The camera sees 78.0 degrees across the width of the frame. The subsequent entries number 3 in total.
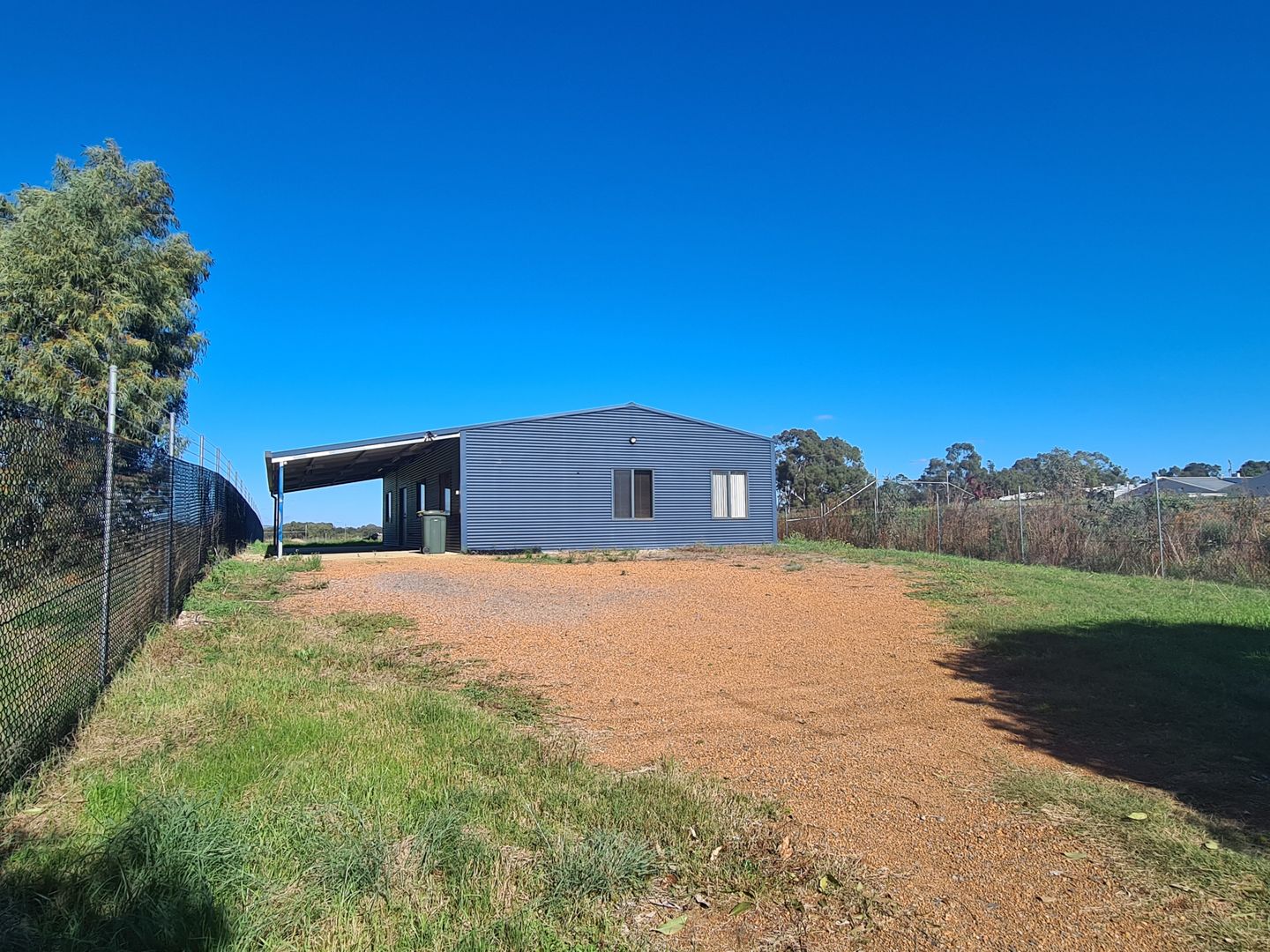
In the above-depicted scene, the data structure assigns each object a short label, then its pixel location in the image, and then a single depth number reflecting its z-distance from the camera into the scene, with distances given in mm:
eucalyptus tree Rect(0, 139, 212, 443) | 17969
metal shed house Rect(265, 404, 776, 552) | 19766
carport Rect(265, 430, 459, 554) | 18750
